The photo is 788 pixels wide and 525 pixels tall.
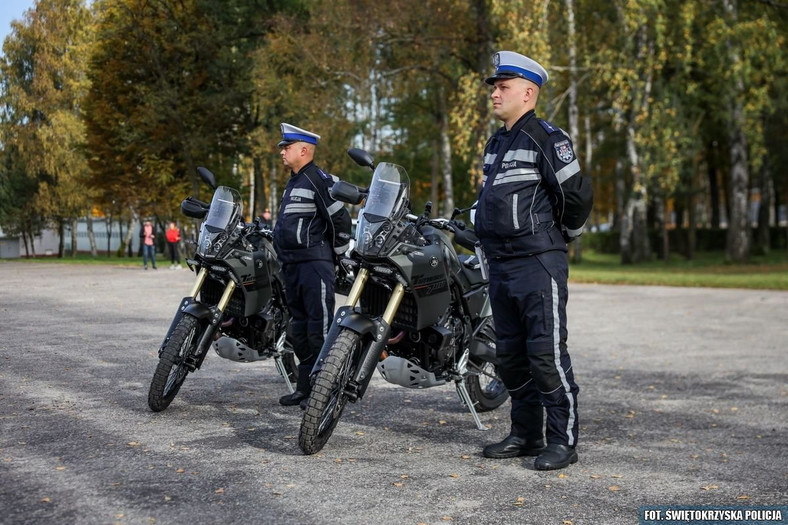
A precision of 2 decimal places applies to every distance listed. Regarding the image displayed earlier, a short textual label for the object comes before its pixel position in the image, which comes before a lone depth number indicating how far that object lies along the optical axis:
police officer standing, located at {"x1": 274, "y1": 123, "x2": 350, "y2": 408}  7.06
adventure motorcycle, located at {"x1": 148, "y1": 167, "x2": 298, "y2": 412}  6.79
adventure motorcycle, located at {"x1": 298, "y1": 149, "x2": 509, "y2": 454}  5.57
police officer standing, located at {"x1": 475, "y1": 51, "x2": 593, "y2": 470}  5.44
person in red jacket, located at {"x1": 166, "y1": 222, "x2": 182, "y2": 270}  31.97
